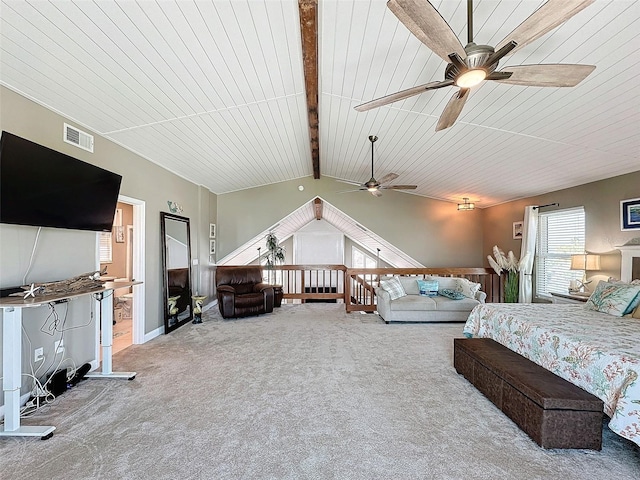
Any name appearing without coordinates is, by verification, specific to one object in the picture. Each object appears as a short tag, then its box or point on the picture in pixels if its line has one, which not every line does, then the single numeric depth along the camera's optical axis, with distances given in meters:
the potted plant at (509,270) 5.50
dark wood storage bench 1.93
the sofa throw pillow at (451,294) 5.28
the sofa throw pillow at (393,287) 5.32
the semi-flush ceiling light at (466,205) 6.54
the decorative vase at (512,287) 5.51
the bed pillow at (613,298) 2.97
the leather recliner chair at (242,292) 5.47
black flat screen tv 2.16
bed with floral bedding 1.82
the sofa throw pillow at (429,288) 5.59
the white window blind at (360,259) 11.66
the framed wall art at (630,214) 3.67
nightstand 4.04
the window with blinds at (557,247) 4.55
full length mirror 4.62
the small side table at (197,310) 5.33
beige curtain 5.31
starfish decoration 2.17
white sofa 5.14
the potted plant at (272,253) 7.29
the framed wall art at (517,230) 5.79
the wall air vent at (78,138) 2.87
